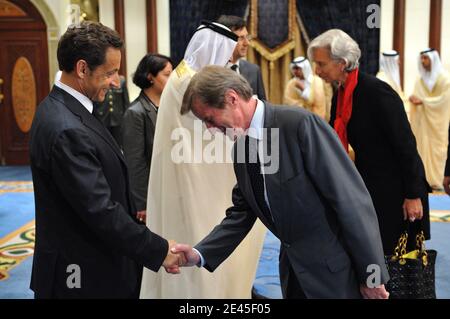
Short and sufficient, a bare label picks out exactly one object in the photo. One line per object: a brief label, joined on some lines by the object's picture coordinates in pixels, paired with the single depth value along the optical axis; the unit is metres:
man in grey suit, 1.76
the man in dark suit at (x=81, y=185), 1.74
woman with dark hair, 3.32
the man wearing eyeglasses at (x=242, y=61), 3.75
